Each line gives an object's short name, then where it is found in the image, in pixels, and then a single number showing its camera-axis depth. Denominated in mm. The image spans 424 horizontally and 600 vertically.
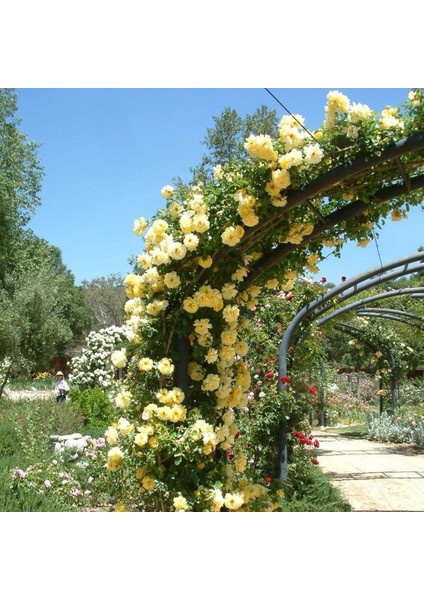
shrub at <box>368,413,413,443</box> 8383
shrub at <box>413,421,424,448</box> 7818
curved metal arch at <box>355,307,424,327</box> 7004
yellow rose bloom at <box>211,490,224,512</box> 2174
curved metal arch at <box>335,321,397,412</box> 8836
